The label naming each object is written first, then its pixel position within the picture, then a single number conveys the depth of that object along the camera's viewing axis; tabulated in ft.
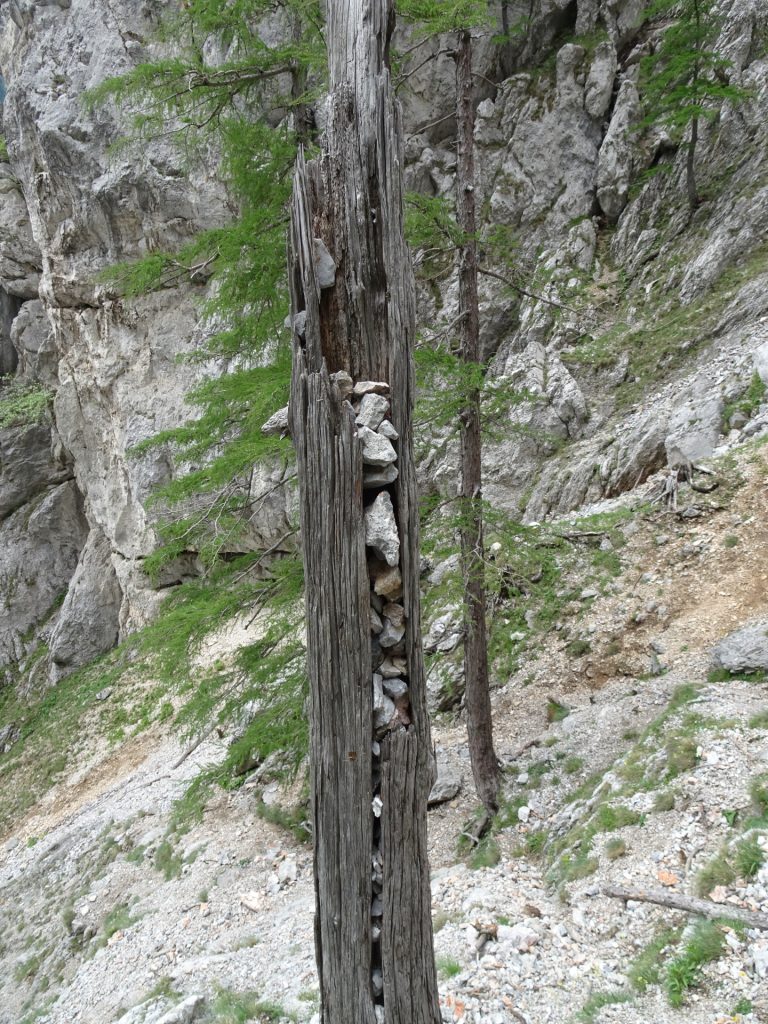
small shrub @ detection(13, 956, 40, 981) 24.76
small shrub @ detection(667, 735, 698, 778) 16.17
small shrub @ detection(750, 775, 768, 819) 13.33
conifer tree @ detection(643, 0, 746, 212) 46.65
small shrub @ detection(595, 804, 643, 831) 15.84
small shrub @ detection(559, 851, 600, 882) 15.26
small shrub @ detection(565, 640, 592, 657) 26.53
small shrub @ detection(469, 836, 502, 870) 18.47
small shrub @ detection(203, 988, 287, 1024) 14.40
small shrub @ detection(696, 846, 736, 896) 12.22
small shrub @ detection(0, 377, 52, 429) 75.66
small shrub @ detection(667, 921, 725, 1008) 10.68
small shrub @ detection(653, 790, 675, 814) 15.33
